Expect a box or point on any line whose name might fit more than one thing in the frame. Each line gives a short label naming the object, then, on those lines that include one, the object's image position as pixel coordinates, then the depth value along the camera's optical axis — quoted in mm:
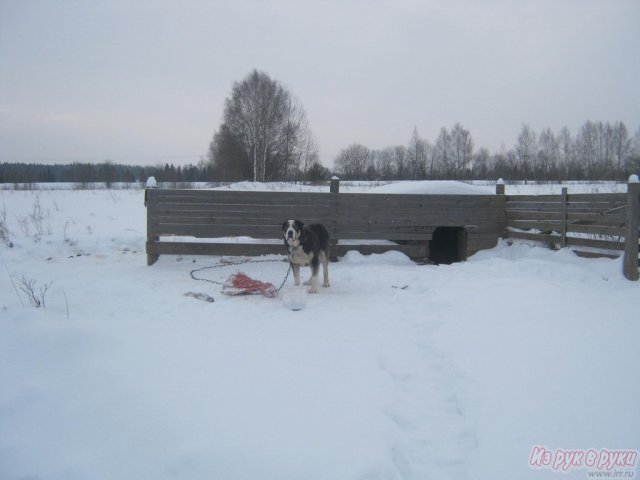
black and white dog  6441
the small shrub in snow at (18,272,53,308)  4524
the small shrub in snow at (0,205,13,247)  8961
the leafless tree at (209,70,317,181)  32094
